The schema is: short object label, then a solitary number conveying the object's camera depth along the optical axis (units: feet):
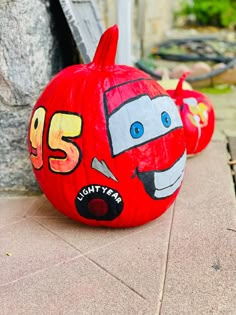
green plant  32.50
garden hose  17.02
